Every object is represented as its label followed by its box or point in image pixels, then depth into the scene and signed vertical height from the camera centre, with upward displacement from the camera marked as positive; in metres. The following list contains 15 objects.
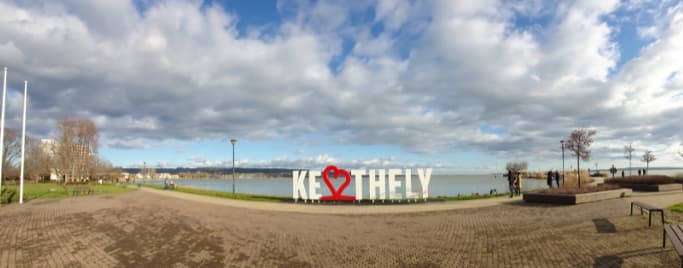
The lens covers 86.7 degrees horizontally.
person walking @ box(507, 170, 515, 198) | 23.05 -1.65
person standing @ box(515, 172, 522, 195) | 23.27 -1.59
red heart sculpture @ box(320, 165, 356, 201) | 20.66 -1.58
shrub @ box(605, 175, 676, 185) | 25.66 -1.88
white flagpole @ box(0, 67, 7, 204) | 18.39 +2.81
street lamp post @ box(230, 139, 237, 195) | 29.29 +0.51
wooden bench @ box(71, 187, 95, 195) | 25.94 -2.47
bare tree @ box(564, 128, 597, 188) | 33.06 +1.12
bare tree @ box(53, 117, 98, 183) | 49.44 +1.42
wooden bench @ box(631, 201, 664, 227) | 10.14 -1.54
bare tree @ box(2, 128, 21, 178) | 51.74 +1.32
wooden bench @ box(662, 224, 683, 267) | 6.05 -1.55
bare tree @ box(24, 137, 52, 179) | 60.91 -0.28
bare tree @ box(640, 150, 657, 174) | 49.97 -0.49
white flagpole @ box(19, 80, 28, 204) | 19.30 +1.51
